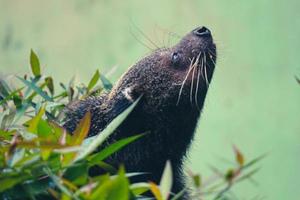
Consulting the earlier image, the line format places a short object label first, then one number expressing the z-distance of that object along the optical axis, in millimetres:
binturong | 4835
